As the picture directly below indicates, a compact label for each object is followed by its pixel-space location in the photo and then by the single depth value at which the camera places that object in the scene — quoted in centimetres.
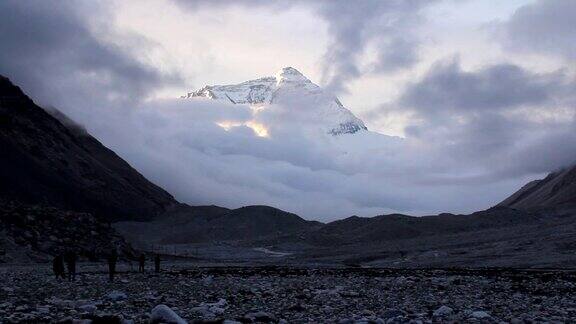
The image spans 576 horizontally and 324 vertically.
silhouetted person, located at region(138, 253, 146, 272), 4632
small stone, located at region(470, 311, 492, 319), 1945
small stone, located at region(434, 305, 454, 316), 1981
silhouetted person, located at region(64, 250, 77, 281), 3682
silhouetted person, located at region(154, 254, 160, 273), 4825
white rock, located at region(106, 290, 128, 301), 2336
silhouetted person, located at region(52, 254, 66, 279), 3691
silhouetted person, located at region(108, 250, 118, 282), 3547
